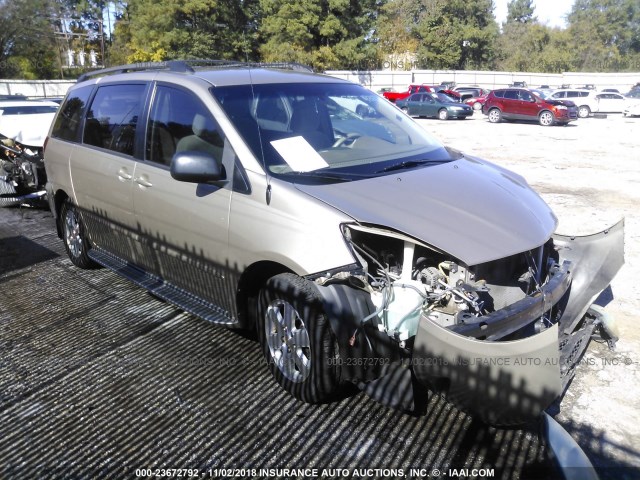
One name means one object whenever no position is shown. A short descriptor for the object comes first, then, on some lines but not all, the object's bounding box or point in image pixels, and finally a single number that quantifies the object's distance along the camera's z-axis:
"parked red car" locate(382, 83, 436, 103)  28.94
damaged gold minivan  2.55
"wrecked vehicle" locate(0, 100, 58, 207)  7.75
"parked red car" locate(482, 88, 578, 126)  22.48
